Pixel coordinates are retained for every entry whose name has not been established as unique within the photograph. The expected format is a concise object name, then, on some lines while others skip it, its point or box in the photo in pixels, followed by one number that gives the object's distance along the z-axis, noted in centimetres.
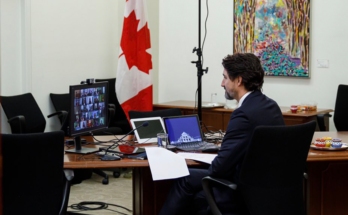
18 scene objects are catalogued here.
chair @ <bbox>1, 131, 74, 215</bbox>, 237
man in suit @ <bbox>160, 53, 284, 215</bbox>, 250
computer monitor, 297
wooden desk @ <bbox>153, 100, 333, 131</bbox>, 487
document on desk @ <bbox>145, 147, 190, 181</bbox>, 266
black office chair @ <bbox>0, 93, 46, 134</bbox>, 449
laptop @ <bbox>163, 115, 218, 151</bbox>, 316
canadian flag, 534
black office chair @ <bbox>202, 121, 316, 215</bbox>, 225
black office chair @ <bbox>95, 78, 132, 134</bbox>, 573
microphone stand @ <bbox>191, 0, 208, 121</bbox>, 431
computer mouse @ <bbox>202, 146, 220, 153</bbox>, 305
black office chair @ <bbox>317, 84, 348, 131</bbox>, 489
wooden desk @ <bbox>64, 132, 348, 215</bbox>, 318
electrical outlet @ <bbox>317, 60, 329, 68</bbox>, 532
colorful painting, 542
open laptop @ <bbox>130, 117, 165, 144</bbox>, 332
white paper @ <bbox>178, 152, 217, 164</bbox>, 281
